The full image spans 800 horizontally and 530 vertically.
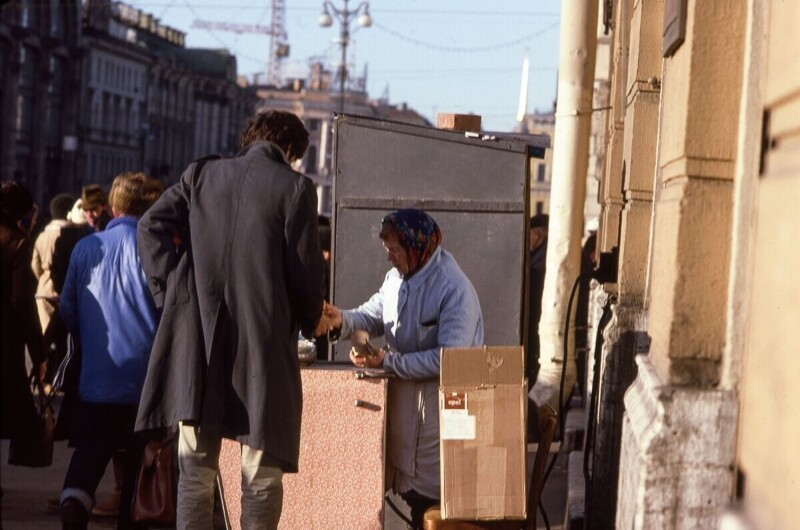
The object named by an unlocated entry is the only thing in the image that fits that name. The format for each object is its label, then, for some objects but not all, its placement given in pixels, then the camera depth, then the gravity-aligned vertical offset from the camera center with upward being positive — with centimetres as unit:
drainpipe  1519 -2
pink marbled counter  887 -118
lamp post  6558 +412
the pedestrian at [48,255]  1766 -89
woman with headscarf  871 -66
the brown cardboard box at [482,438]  830 -99
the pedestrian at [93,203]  1407 -36
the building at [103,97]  10987 +304
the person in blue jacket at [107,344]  1019 -89
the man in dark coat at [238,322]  797 -59
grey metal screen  1224 -20
